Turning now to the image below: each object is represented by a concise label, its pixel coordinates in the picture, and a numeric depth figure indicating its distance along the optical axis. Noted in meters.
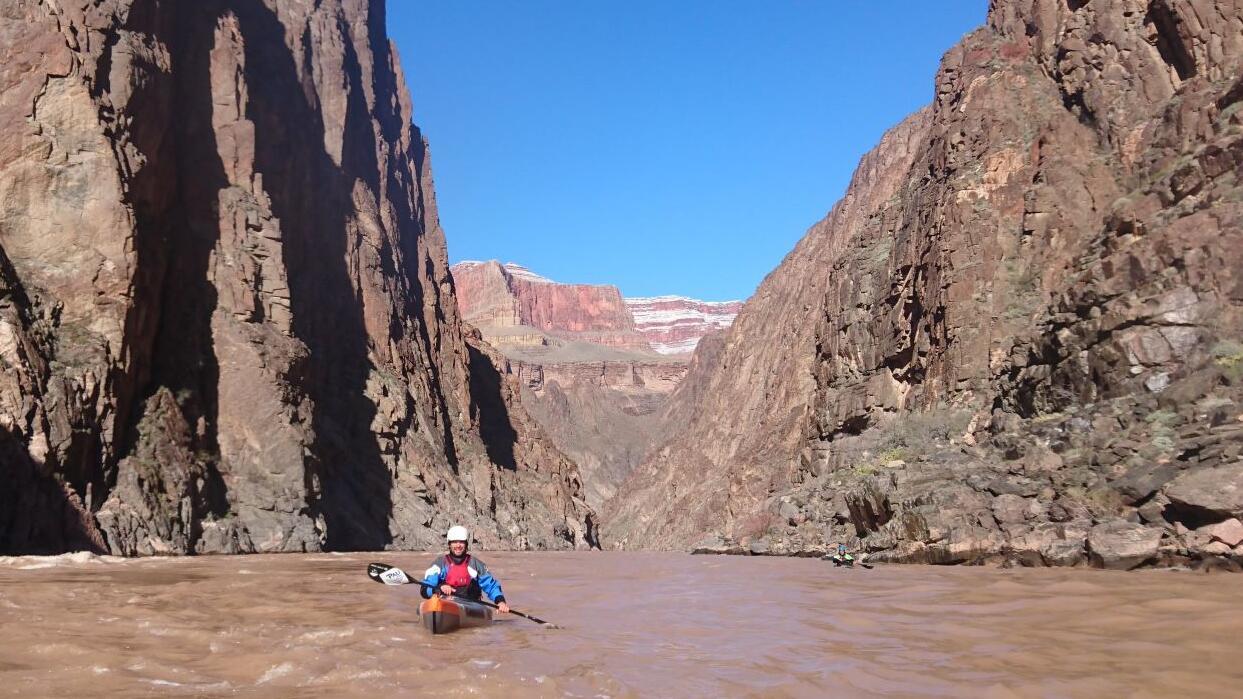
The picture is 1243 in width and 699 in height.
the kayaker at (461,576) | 12.12
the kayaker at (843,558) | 25.47
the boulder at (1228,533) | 15.81
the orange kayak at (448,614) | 11.00
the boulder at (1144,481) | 18.64
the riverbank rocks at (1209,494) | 16.28
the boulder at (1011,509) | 22.52
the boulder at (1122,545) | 17.27
